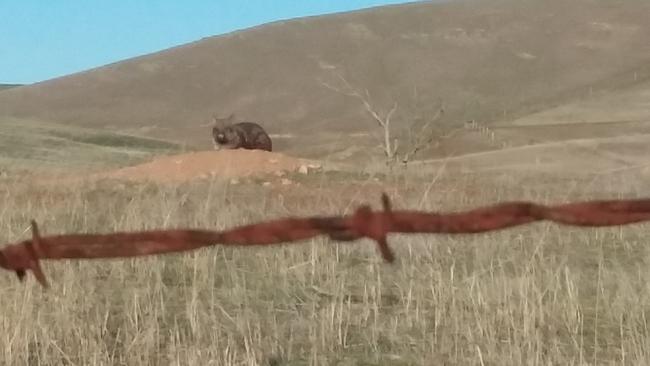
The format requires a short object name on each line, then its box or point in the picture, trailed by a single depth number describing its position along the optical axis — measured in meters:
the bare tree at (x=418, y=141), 32.03
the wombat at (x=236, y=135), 31.16
